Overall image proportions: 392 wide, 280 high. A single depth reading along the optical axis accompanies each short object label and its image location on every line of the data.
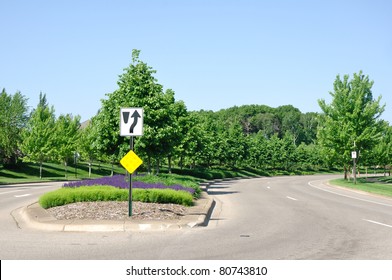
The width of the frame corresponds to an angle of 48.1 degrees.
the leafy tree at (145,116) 24.86
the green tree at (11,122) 41.47
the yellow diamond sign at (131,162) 11.99
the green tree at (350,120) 40.03
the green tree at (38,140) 47.86
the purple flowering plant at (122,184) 18.36
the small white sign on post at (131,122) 12.02
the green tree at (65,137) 51.14
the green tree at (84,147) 55.78
